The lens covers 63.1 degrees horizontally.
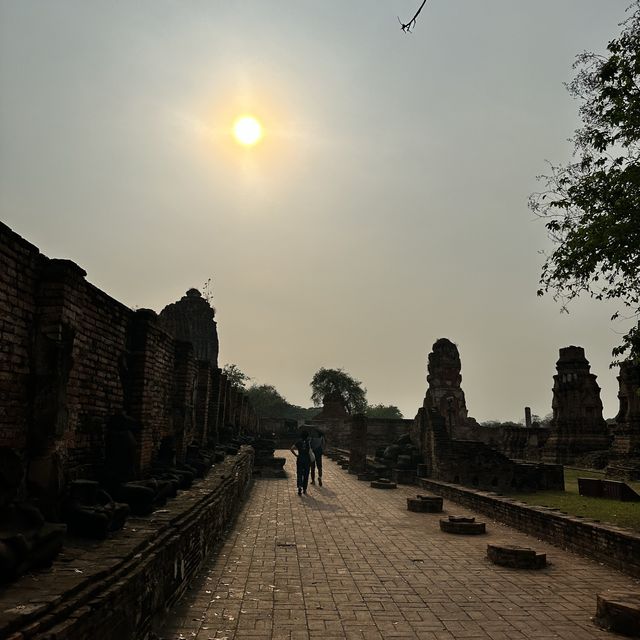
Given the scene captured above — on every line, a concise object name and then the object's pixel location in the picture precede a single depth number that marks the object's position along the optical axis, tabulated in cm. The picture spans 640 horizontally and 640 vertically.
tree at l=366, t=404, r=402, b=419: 9906
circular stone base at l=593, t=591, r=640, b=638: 445
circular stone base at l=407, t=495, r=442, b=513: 1144
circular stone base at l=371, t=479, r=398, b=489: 1557
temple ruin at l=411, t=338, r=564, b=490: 1489
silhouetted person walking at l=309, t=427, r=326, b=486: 1488
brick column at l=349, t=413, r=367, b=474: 2038
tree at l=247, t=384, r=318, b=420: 8644
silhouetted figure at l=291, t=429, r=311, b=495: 1351
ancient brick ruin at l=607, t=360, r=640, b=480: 2020
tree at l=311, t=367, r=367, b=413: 7144
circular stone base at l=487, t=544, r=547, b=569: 666
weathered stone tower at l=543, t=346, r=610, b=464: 2609
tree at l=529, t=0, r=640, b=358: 856
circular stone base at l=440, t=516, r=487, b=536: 896
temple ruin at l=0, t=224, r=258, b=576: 427
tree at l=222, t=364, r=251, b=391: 7269
